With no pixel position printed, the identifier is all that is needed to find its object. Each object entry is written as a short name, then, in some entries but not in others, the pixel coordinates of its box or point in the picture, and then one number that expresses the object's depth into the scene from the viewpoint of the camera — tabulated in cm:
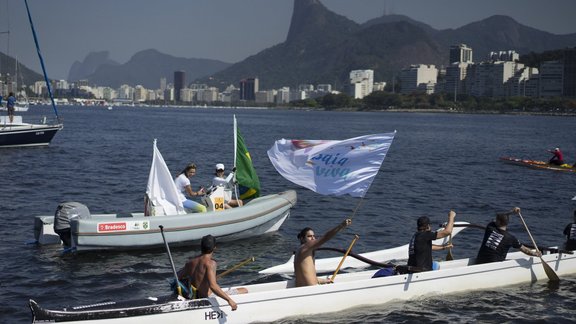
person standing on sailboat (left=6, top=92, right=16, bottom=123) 4116
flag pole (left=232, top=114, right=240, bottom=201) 1945
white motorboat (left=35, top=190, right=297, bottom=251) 1594
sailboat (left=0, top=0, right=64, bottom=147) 4272
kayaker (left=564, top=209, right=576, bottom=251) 1550
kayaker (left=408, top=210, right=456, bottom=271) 1259
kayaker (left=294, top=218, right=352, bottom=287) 1152
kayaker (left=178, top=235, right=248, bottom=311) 1073
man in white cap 1847
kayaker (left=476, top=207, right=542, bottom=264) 1371
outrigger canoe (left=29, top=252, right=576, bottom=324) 1055
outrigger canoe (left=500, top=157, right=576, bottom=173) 3985
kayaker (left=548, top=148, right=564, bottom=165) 4059
